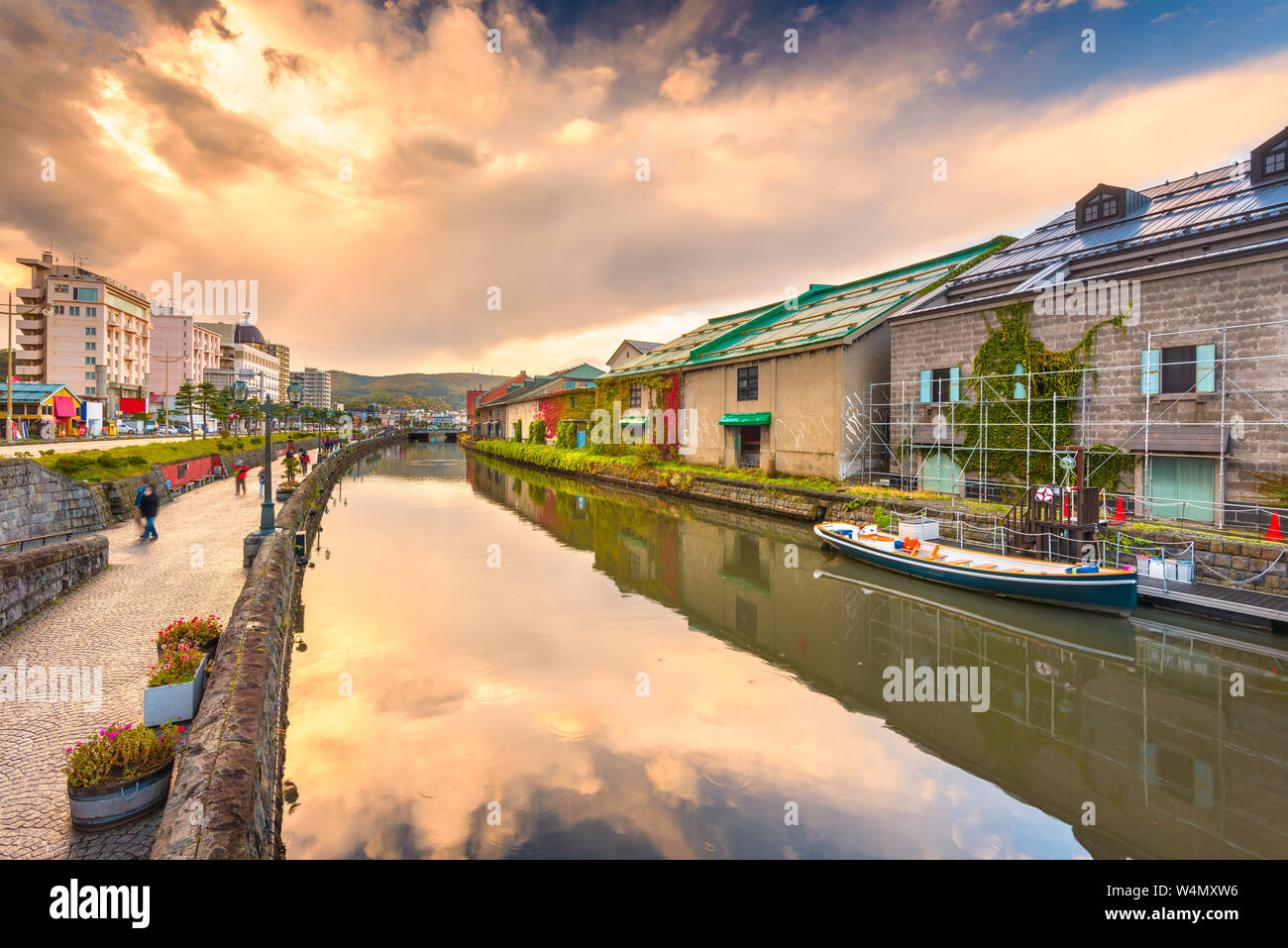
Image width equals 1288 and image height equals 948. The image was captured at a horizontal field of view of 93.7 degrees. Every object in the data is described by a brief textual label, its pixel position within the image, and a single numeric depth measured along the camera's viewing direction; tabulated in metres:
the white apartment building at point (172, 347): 92.00
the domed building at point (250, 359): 113.31
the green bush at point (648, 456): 38.22
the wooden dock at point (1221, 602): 11.41
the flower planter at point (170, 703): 6.15
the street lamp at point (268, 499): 14.98
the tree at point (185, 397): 47.36
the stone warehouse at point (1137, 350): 14.92
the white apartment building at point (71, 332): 68.75
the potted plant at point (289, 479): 23.90
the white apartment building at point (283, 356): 166.38
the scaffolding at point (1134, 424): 14.70
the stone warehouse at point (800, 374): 25.83
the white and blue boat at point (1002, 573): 12.42
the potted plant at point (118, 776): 4.89
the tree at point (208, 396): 49.44
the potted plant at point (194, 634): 7.78
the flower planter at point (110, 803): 4.87
